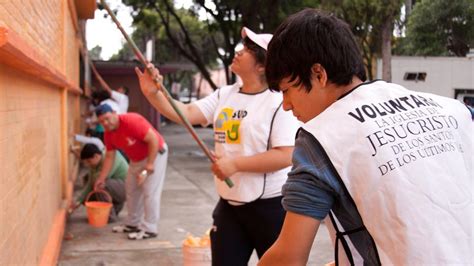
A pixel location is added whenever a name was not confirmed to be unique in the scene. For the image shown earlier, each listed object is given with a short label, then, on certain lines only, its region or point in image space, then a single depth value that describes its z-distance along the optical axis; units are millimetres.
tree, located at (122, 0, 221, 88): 19547
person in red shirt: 6465
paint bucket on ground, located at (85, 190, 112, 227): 6945
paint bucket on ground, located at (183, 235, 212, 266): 4535
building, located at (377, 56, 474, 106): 9127
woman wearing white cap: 3184
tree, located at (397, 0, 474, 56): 10422
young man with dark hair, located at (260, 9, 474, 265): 1501
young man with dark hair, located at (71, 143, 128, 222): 7486
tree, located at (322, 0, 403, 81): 13688
